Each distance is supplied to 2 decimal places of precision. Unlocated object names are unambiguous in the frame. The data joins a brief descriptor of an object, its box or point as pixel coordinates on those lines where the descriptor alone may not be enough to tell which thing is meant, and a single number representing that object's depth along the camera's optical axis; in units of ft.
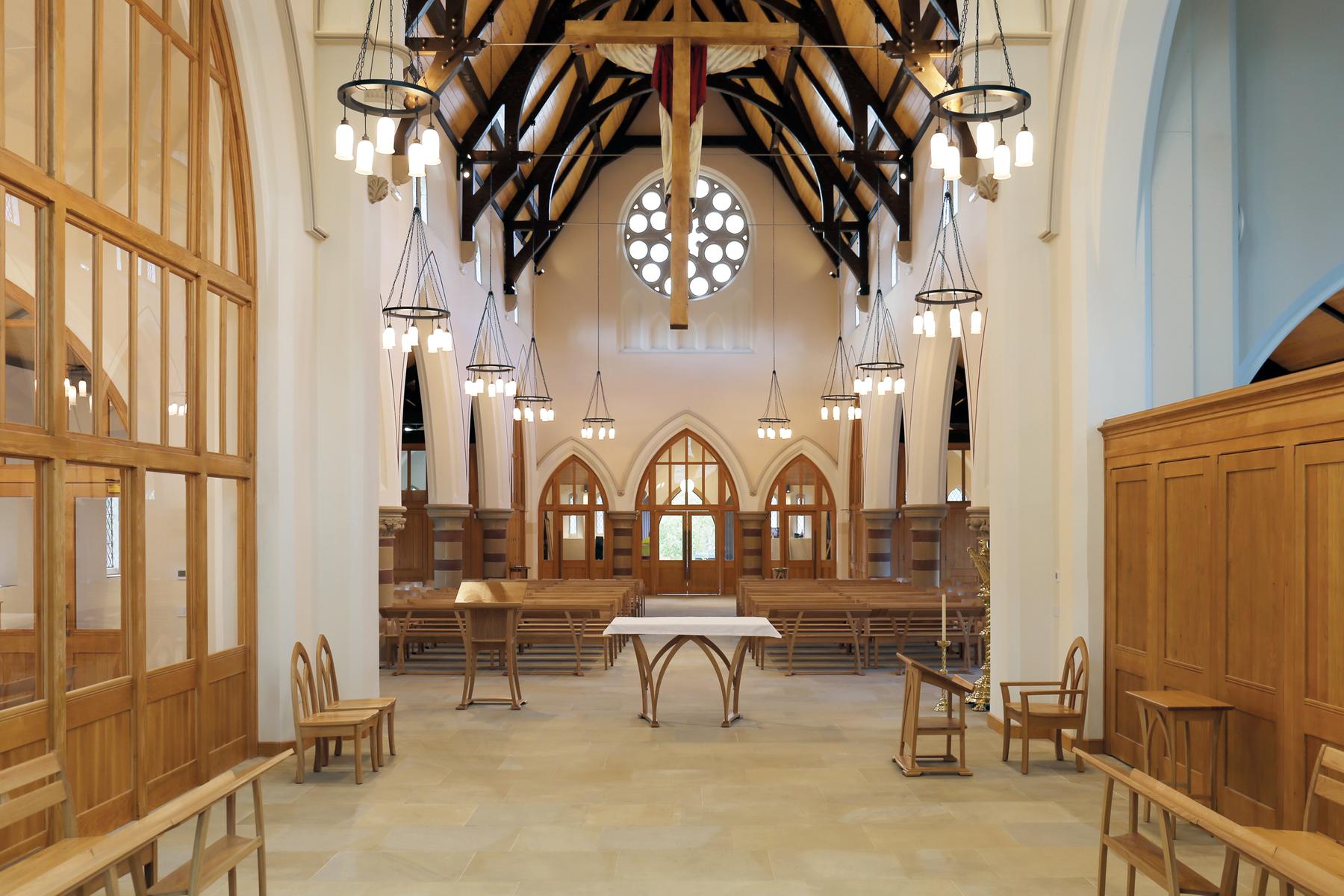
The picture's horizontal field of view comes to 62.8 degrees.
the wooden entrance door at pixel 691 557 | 68.64
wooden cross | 28.84
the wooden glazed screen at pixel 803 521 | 67.97
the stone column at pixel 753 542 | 67.05
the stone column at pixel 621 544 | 67.51
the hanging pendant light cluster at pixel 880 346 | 52.42
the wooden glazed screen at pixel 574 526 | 68.03
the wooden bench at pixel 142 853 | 9.52
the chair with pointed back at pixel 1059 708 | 20.42
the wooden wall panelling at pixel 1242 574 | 14.89
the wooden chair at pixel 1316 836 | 10.37
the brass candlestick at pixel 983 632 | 27.20
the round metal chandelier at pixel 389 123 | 16.29
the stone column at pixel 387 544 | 39.42
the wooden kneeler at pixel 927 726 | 19.77
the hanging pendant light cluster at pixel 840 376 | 63.52
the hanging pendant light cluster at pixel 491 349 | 47.88
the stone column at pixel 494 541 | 58.59
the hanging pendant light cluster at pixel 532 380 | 63.57
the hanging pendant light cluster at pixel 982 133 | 15.76
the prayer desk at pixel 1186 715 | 16.26
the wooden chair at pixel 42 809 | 10.14
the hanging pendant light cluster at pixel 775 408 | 63.82
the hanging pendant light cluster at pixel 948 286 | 30.83
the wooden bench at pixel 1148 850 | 11.15
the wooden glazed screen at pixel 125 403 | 14.40
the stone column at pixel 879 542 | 58.59
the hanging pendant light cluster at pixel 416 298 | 32.42
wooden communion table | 24.79
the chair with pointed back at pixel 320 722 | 19.63
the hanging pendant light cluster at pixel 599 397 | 65.31
